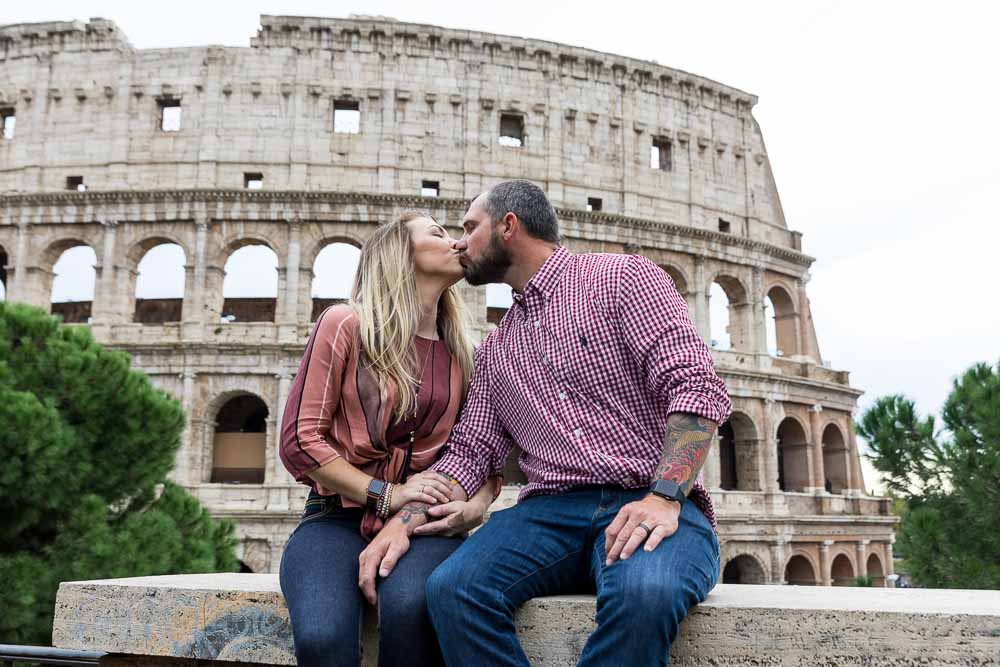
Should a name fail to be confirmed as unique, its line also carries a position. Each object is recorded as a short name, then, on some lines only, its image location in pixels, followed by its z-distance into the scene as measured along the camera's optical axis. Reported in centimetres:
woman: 239
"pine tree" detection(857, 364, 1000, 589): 1092
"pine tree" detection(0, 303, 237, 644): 813
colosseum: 1938
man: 221
